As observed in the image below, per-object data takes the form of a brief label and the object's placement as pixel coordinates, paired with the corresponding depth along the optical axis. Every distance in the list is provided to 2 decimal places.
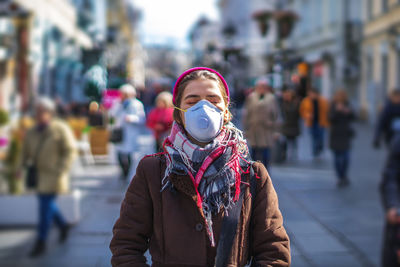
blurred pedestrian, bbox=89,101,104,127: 12.89
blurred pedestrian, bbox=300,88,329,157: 13.73
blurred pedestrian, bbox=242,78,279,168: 9.76
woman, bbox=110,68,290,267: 2.17
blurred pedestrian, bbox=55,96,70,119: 15.87
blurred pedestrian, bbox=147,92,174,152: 9.04
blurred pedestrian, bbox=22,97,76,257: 6.31
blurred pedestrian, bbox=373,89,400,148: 10.21
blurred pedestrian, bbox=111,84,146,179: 10.13
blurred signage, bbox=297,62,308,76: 36.52
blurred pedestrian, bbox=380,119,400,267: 4.11
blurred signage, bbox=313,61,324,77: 36.37
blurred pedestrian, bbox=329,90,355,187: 9.95
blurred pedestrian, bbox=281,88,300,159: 13.48
